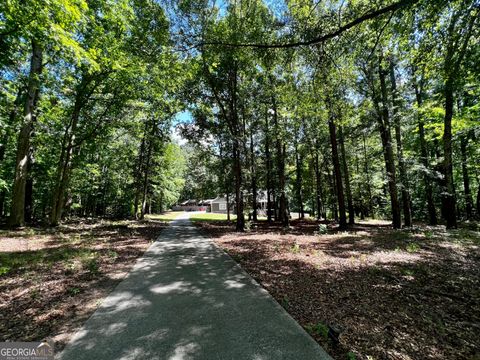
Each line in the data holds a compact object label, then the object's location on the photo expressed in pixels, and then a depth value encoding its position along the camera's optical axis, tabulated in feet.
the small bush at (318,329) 10.39
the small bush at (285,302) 13.31
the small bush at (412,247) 23.67
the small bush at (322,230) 39.32
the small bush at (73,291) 15.06
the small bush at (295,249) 25.75
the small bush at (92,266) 19.59
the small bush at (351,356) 8.69
